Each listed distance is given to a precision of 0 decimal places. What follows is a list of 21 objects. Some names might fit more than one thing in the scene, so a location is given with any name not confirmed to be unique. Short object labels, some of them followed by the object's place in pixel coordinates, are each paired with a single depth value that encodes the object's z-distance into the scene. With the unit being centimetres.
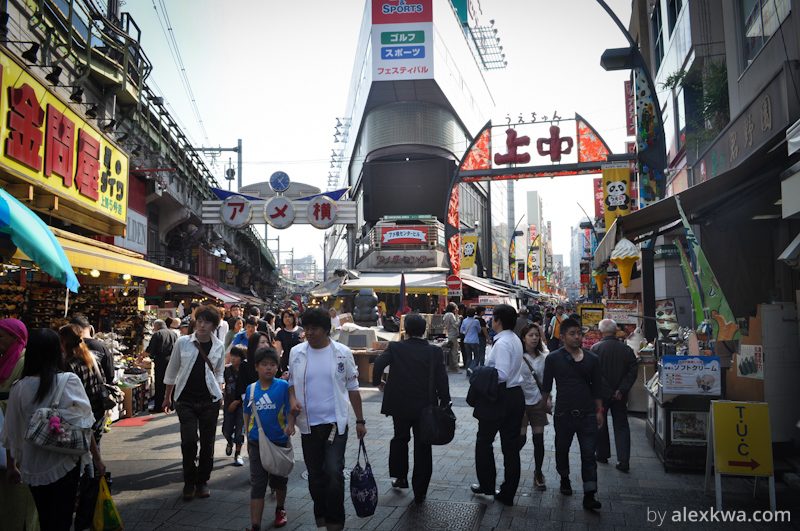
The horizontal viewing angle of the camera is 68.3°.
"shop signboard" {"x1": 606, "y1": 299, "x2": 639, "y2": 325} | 1233
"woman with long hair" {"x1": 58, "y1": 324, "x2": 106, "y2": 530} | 508
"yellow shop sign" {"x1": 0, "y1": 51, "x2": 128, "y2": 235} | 774
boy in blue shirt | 462
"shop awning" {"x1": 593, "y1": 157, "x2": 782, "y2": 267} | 696
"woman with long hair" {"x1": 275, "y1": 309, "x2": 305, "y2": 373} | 885
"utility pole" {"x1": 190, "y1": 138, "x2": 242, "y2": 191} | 3663
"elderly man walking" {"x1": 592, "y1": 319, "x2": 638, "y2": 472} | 660
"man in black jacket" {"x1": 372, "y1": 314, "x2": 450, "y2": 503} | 532
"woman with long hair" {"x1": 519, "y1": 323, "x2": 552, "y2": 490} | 595
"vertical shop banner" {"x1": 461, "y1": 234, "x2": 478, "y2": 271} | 3628
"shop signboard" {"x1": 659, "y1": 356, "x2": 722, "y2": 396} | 632
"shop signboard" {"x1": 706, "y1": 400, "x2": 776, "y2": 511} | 518
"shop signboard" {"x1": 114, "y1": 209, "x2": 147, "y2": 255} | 1686
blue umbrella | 418
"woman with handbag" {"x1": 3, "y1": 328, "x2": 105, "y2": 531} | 369
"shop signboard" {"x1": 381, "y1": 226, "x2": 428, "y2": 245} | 3809
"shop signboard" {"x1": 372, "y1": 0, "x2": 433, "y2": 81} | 4006
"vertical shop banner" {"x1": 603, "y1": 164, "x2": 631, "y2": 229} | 1661
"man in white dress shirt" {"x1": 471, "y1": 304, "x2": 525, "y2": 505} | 543
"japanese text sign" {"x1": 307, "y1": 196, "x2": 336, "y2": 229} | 2431
